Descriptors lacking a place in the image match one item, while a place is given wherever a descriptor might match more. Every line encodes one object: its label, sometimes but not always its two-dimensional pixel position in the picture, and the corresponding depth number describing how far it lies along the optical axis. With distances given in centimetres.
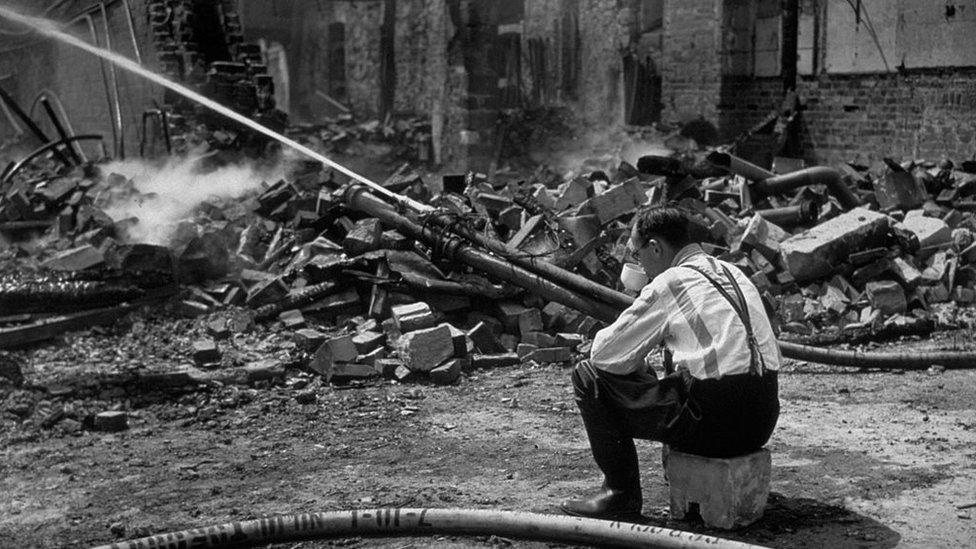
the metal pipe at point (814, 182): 1050
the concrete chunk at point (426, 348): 722
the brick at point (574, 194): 962
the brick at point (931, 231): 973
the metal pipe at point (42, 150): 1163
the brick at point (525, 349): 784
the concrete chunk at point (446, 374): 718
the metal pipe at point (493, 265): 760
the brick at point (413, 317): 764
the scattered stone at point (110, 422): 625
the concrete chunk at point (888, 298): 869
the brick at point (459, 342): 744
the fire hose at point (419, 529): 362
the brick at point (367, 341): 743
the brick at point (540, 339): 789
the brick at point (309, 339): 752
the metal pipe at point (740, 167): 1041
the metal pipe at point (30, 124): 1334
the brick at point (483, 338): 788
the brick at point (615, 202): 881
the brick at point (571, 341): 784
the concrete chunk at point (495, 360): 758
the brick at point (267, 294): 833
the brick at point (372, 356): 733
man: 382
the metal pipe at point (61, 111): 1844
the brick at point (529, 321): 805
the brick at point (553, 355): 774
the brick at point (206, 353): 729
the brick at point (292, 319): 796
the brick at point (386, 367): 724
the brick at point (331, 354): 721
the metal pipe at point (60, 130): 1347
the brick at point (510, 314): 808
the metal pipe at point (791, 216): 1005
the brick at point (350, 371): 711
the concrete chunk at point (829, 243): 896
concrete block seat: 396
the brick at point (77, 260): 829
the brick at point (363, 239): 855
